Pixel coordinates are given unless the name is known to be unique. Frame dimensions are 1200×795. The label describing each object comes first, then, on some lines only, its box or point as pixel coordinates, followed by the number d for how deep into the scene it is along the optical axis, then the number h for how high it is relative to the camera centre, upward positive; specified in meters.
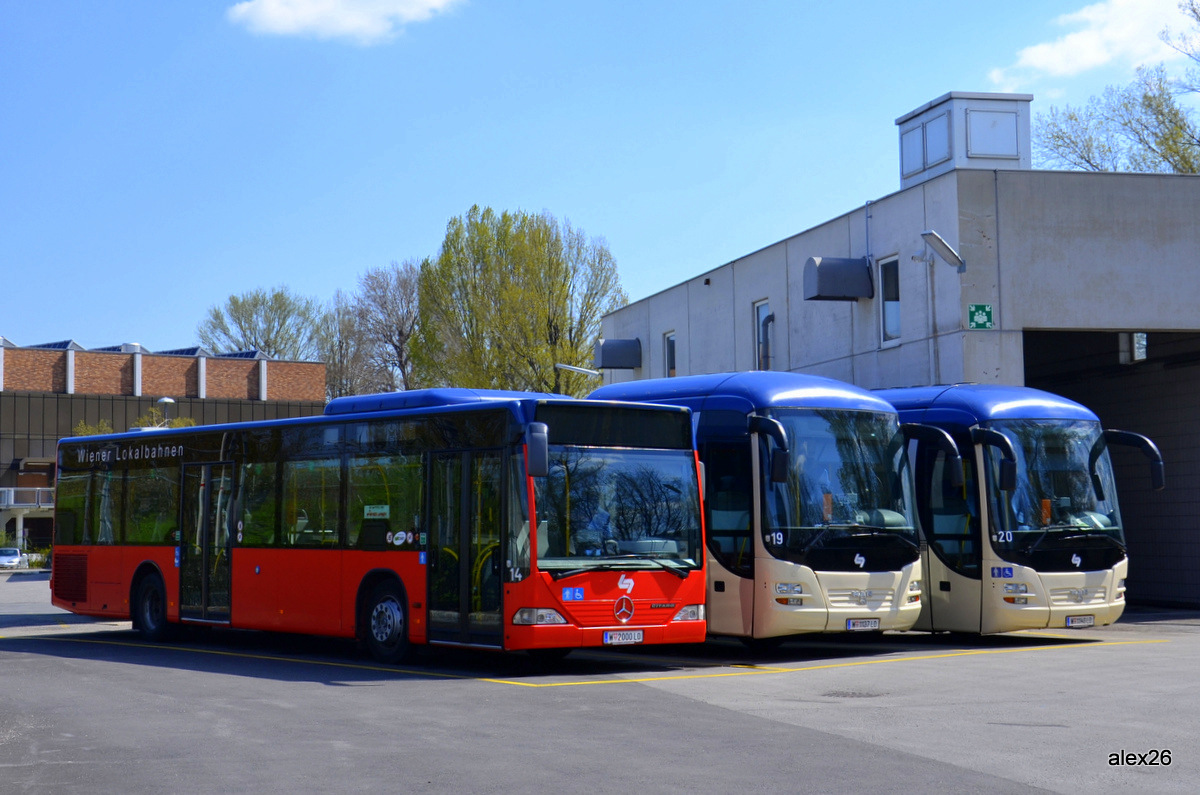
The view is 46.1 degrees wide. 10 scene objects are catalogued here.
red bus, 13.97 -0.05
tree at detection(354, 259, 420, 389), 70.31 +10.28
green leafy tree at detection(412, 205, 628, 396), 51.97 +8.14
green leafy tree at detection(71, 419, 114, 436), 70.24 +4.87
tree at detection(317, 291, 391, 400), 73.50 +9.09
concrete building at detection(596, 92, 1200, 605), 22.47 +3.84
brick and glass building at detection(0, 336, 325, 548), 76.62 +7.52
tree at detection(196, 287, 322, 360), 81.31 +11.47
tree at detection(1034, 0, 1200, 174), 39.53 +10.61
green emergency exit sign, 22.16 +3.12
